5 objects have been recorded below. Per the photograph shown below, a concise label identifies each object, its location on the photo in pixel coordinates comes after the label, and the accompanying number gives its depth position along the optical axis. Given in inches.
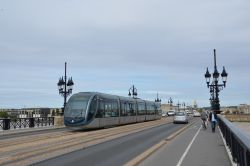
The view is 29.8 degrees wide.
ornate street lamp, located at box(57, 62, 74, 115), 1955.6
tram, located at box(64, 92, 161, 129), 1428.4
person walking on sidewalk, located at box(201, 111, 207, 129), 1547.6
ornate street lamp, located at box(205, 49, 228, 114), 1517.0
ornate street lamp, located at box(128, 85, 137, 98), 2842.0
